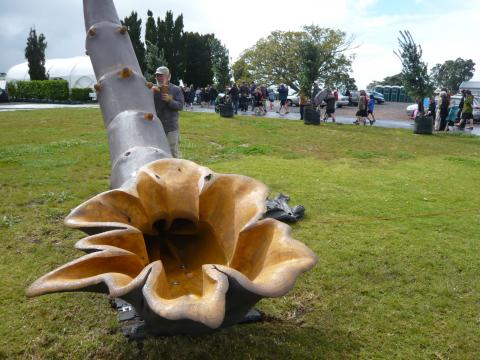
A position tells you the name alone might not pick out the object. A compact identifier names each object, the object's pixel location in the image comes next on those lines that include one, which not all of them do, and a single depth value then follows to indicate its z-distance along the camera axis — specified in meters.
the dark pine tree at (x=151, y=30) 32.59
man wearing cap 6.02
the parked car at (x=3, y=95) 34.31
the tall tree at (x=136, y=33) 29.31
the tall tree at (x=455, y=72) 69.19
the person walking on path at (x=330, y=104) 18.78
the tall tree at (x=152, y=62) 22.39
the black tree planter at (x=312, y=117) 17.39
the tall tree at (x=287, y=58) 42.09
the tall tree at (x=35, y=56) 38.58
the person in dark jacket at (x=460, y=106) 17.89
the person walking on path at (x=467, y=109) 17.39
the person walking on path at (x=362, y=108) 18.52
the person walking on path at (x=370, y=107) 19.67
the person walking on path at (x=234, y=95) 21.75
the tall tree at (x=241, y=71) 43.84
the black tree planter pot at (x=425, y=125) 16.06
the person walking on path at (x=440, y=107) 17.06
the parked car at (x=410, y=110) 26.73
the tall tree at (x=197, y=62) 36.22
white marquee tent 37.47
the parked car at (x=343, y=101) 34.50
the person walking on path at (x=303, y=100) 19.72
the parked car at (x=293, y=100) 34.94
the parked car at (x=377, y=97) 40.26
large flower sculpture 1.81
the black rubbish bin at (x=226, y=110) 19.08
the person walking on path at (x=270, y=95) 31.80
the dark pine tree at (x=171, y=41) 32.94
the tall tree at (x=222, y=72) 30.48
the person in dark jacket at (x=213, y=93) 30.09
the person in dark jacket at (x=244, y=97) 24.58
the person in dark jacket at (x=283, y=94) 23.91
